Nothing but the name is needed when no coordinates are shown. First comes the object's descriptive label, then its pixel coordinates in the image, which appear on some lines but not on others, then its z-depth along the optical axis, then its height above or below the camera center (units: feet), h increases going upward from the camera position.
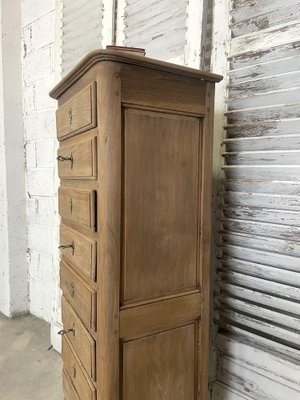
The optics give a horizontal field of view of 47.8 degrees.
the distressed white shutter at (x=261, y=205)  3.75 -0.40
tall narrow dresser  3.12 -0.53
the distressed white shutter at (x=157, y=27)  4.74 +2.14
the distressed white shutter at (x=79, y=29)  6.08 +2.64
